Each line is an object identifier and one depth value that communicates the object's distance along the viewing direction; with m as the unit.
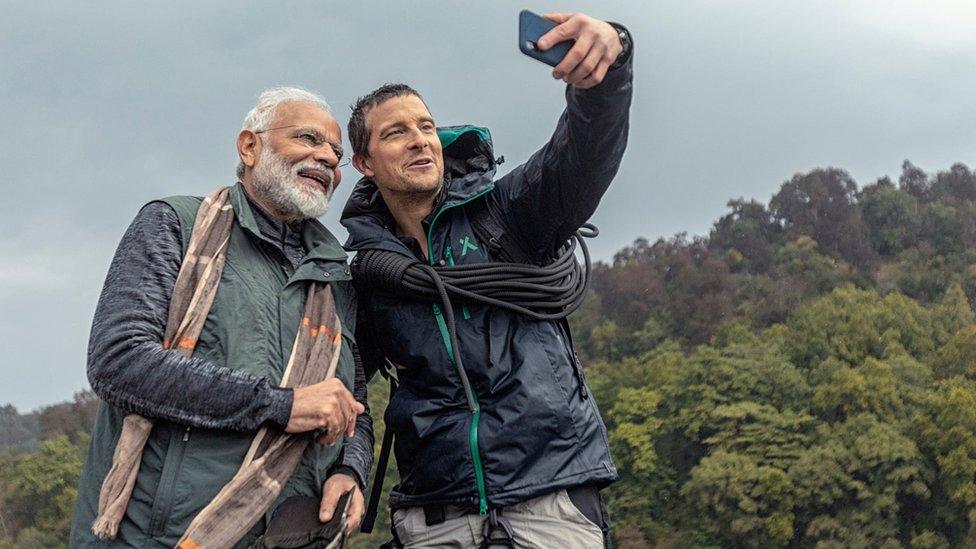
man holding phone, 3.62
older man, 3.11
